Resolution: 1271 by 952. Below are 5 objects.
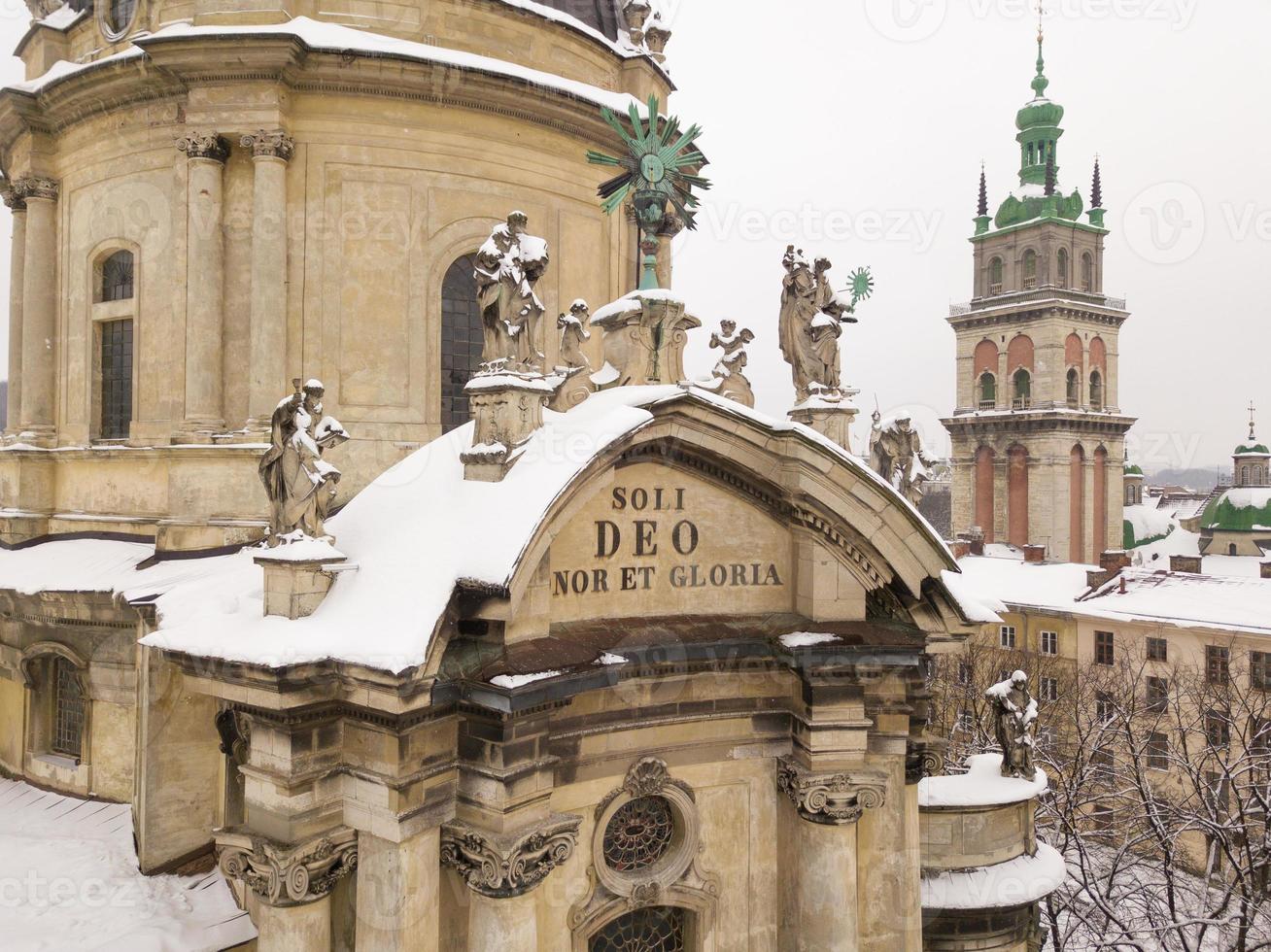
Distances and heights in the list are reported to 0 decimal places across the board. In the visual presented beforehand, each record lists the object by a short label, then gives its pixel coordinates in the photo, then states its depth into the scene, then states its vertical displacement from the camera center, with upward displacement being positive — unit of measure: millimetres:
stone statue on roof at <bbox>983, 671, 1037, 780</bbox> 17219 -4411
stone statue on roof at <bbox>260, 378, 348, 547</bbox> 9977 +192
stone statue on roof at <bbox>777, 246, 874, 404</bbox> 13461 +2441
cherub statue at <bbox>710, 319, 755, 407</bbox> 13828 +1917
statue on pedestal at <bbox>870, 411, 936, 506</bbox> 14312 +532
